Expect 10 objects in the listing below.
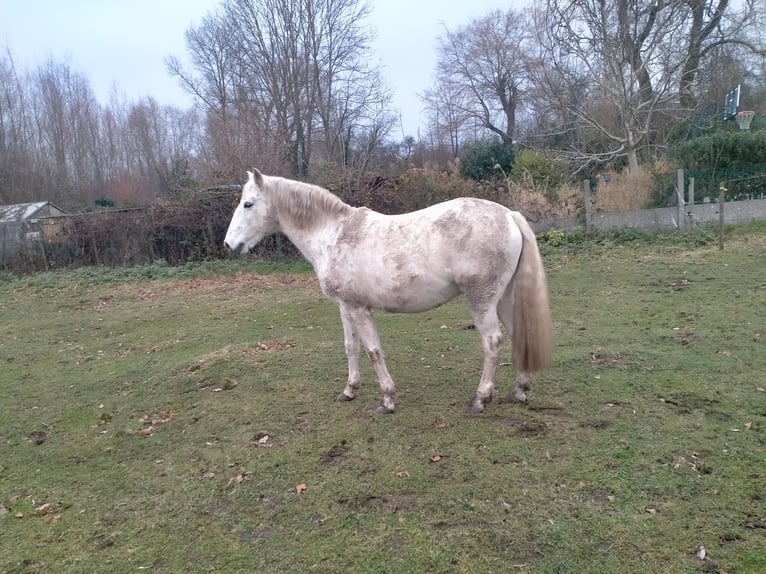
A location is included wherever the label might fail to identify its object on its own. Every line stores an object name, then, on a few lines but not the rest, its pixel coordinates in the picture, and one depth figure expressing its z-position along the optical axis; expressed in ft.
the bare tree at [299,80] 77.36
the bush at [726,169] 44.62
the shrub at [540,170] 51.24
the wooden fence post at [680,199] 42.45
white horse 12.93
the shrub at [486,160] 80.69
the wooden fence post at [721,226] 35.94
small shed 51.67
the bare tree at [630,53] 52.54
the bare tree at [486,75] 97.71
